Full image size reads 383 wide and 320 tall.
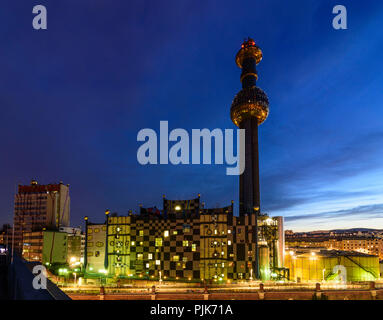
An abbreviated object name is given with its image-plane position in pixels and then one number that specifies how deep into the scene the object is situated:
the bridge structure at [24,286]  8.29
